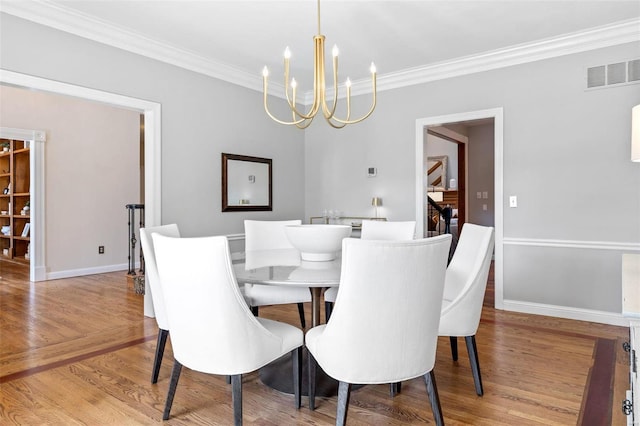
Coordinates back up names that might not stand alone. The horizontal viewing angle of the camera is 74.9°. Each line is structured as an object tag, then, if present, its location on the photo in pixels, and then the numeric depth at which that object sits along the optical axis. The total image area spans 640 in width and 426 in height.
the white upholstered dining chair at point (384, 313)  1.57
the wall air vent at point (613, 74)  3.47
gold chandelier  2.45
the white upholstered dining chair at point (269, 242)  2.83
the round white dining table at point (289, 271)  1.95
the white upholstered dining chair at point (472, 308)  2.22
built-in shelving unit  6.66
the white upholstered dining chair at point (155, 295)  2.35
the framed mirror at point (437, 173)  8.45
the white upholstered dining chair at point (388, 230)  3.26
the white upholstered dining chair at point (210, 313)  1.72
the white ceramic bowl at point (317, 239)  2.42
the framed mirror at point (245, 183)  4.52
